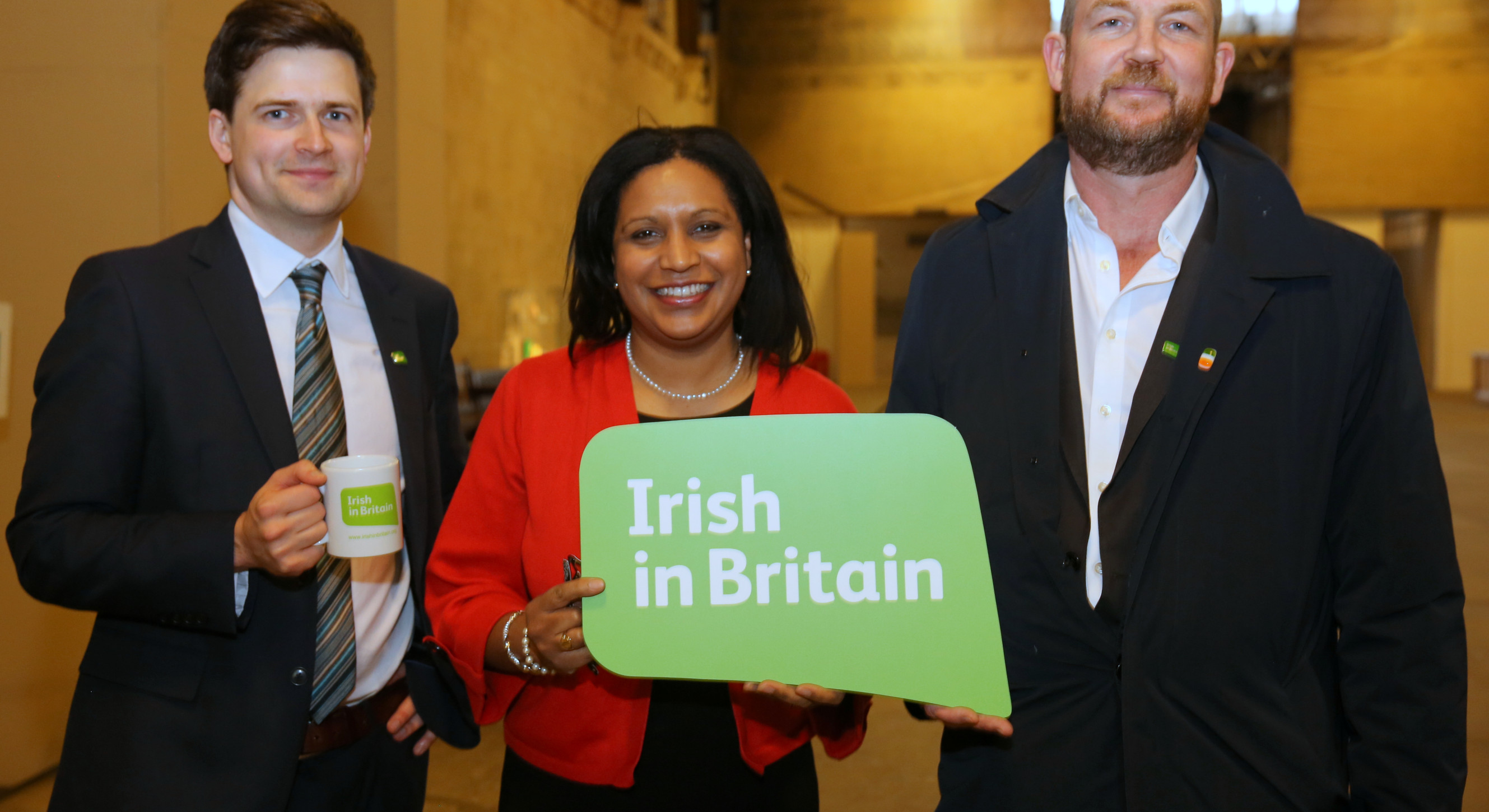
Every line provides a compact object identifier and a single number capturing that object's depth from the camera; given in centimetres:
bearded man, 145
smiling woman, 168
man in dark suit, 150
